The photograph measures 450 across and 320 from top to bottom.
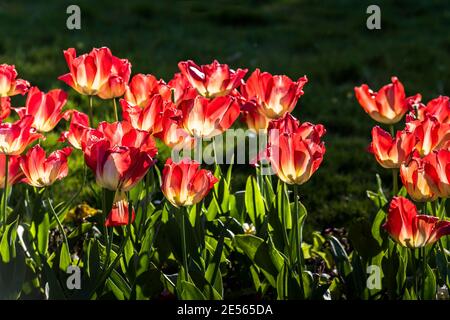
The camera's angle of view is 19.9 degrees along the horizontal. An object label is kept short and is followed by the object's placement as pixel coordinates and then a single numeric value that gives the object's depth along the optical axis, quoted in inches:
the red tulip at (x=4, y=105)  61.2
